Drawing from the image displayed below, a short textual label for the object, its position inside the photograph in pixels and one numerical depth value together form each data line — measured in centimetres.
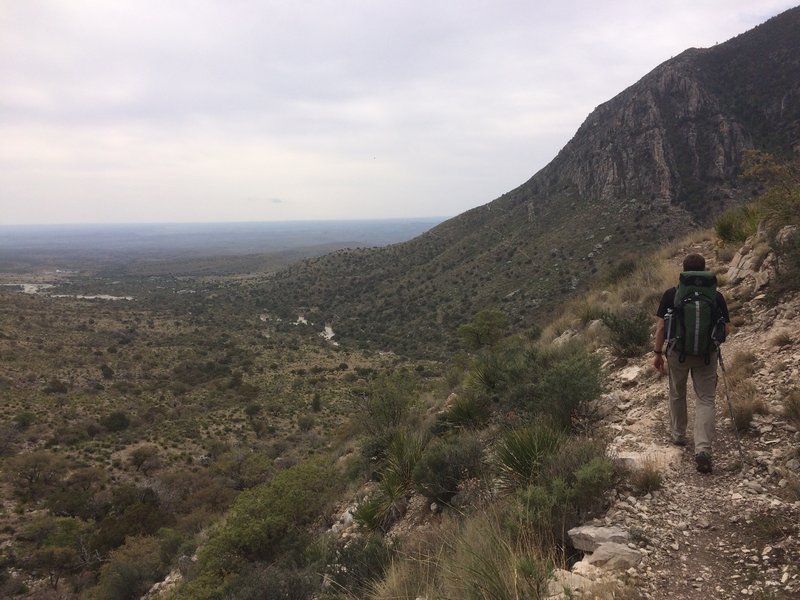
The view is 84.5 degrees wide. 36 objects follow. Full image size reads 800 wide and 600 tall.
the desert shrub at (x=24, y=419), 2348
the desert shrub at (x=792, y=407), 405
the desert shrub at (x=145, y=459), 2084
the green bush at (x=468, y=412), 730
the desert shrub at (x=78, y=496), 1705
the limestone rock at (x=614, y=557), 301
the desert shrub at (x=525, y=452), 452
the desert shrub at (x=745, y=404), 431
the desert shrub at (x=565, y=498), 351
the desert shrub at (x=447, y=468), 541
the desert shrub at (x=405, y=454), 667
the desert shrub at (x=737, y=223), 903
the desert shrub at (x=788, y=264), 599
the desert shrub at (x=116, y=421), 2523
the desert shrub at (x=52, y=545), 1365
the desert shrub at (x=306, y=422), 2538
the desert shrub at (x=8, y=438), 2125
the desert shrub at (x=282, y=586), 480
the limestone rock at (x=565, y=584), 274
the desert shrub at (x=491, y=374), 762
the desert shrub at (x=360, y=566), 414
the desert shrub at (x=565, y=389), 553
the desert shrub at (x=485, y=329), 2292
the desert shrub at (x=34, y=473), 1808
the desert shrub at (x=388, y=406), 1021
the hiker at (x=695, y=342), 426
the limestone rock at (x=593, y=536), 325
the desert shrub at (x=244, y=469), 1776
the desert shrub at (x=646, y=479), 379
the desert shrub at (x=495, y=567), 277
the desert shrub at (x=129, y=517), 1516
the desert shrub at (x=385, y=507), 608
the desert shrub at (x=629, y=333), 723
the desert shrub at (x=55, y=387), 2961
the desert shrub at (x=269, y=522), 760
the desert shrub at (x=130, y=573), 1058
